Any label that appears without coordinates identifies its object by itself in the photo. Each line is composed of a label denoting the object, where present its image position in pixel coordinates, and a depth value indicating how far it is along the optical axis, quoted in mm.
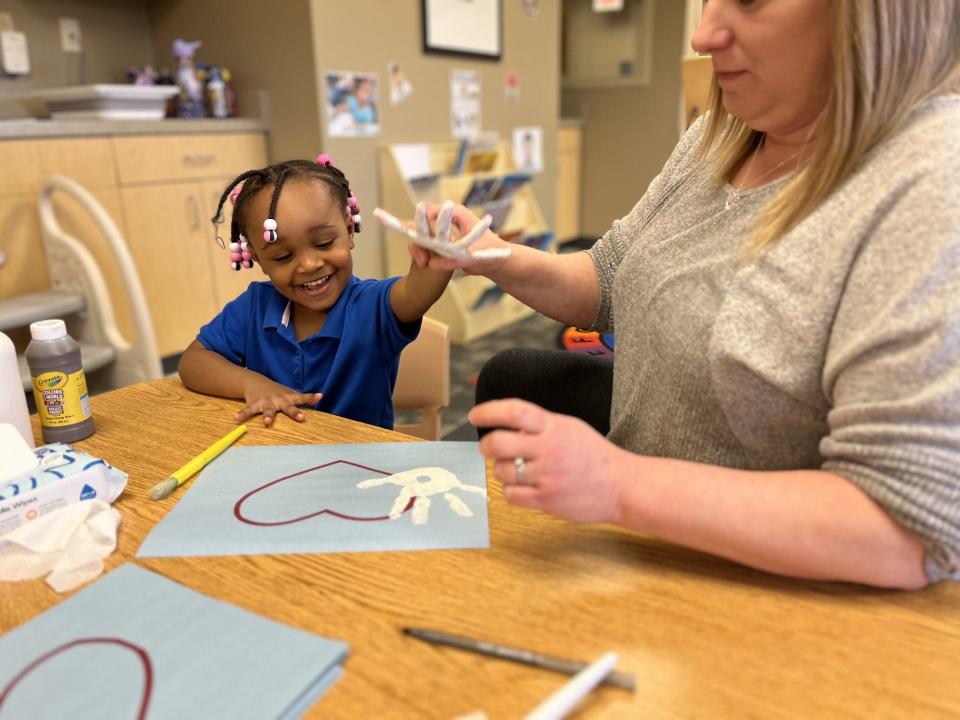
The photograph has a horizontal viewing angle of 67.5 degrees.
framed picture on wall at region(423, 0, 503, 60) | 3412
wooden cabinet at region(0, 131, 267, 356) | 2391
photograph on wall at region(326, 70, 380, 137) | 2957
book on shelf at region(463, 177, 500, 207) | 3455
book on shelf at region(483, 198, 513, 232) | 3619
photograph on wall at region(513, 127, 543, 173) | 4184
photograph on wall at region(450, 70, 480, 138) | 3646
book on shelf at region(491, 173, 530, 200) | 3629
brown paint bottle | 828
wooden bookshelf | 3227
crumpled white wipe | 593
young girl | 1101
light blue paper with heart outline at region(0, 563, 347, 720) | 448
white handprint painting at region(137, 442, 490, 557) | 625
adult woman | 498
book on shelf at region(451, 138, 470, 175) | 3523
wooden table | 448
